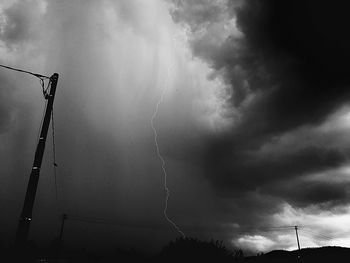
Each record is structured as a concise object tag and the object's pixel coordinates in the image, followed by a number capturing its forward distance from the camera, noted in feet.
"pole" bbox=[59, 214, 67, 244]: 182.39
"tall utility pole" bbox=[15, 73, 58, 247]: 38.19
